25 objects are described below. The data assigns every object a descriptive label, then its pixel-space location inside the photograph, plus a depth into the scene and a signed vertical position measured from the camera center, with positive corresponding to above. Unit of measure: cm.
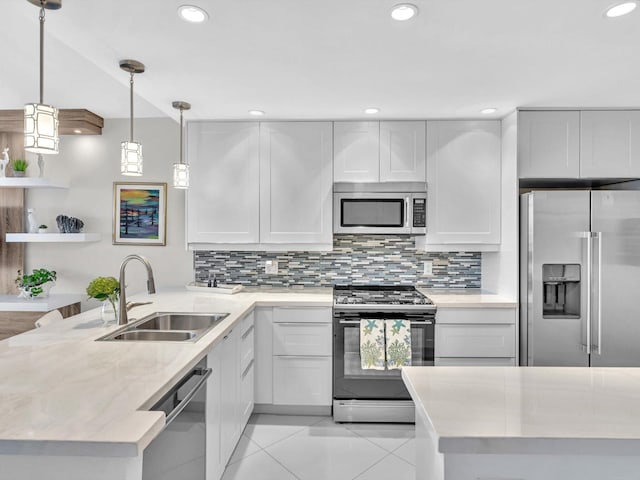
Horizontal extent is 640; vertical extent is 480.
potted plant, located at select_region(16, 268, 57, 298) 357 -37
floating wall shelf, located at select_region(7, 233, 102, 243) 354 +4
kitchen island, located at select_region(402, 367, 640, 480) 97 -46
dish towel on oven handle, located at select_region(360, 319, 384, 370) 290 -73
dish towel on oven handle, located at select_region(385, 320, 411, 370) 289 -71
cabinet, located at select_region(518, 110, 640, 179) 298 +74
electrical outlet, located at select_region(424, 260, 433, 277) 363 -23
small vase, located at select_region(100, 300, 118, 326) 215 -38
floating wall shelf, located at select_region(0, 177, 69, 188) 352 +51
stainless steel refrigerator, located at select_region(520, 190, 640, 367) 272 -21
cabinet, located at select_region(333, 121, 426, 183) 329 +73
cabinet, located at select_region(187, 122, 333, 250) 332 +47
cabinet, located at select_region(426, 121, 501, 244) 324 +48
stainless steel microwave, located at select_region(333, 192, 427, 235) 326 +24
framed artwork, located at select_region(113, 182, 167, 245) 373 +26
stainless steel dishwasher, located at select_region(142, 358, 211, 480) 131 -70
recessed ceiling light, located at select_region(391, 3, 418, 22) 162 +93
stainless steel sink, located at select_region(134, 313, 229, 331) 243 -47
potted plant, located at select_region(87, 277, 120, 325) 208 -27
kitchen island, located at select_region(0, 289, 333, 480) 98 -46
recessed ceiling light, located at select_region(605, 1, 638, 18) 162 +94
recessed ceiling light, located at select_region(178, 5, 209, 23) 165 +94
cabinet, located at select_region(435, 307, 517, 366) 295 -68
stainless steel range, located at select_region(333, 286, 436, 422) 294 -91
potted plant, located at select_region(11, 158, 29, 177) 363 +65
